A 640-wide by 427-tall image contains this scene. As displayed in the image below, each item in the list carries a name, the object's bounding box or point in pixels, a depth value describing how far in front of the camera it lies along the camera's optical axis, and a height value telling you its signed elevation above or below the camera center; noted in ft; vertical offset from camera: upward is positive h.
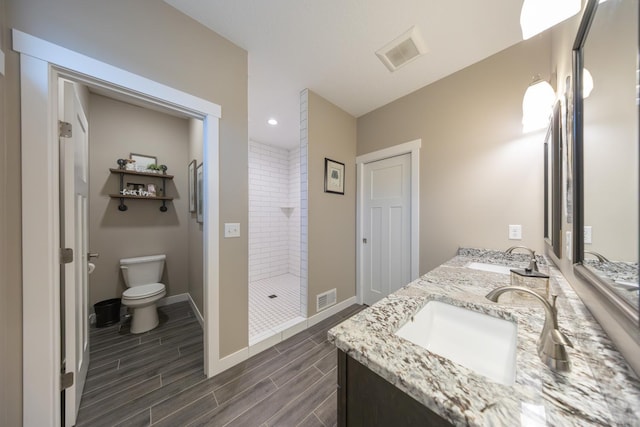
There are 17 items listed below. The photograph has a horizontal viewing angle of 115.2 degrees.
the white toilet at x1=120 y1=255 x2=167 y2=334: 6.54 -2.65
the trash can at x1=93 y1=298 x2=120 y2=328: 6.93 -3.47
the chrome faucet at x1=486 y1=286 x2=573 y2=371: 1.63 -1.10
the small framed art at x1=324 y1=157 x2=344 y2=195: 7.93 +1.45
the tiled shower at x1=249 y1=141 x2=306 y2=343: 11.94 -0.64
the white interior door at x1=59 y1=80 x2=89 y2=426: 3.63 -0.63
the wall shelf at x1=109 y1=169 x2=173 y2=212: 7.63 +0.92
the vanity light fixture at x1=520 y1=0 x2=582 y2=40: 2.15 +2.18
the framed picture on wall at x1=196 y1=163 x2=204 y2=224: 7.32 +0.76
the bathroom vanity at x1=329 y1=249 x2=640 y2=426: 1.28 -1.27
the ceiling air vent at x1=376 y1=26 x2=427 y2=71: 5.19 +4.50
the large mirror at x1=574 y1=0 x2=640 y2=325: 1.41 +0.57
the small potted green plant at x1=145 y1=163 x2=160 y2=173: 8.29 +1.82
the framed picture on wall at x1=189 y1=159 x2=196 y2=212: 8.22 +1.11
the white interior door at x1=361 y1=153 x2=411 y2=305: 7.81 -0.59
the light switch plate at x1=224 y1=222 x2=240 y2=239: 5.30 -0.45
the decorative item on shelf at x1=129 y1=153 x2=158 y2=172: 8.14 +2.15
